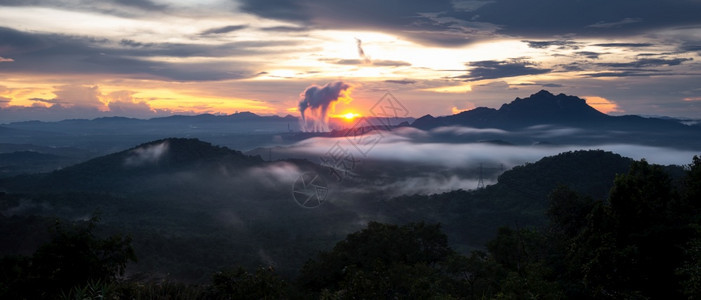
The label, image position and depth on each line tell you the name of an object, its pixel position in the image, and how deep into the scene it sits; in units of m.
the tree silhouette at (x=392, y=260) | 26.41
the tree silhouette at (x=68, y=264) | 24.77
